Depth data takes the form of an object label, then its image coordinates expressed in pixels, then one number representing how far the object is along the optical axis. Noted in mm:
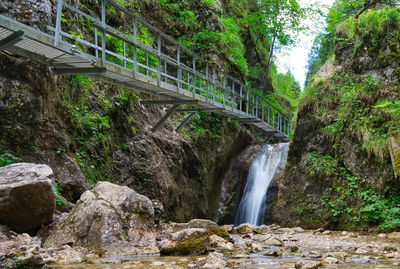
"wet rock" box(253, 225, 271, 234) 10047
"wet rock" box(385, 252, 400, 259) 5512
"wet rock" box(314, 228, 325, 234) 10109
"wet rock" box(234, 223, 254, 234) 10055
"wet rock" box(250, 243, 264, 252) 6482
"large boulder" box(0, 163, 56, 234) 5129
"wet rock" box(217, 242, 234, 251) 6355
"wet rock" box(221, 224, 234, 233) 10344
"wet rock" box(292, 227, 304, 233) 10479
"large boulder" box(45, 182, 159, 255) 5484
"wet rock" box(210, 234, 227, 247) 6766
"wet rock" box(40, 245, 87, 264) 4688
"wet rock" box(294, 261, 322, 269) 4404
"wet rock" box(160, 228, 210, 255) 5785
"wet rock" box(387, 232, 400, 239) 8188
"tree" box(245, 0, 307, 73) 20844
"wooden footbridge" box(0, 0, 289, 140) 5535
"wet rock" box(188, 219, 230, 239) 7559
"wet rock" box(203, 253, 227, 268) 4607
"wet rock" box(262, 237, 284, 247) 7500
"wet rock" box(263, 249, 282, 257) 5824
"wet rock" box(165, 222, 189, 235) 7189
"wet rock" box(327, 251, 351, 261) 5414
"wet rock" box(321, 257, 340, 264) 4975
